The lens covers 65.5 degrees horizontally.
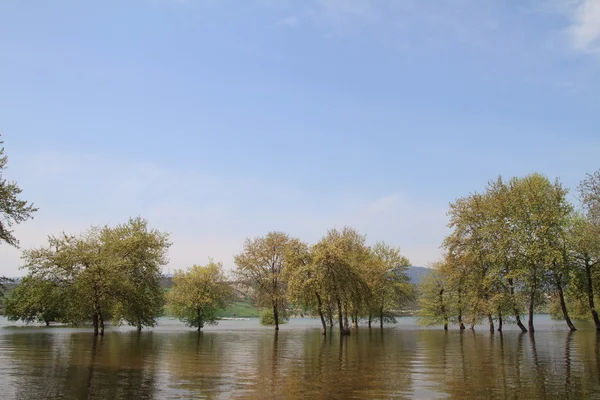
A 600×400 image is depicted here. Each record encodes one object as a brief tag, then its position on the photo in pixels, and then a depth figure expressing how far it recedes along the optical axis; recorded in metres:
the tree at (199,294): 72.00
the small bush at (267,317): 93.94
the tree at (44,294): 52.72
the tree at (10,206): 29.12
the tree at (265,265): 73.25
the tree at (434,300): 73.75
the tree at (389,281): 72.43
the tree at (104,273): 52.47
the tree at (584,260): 52.19
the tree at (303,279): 53.53
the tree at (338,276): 53.03
